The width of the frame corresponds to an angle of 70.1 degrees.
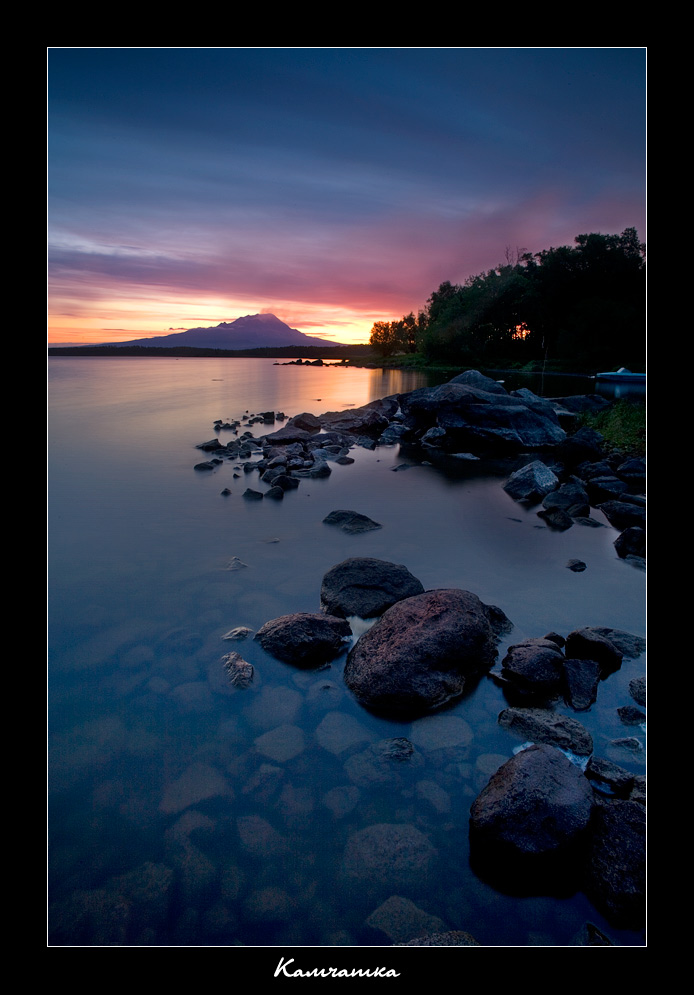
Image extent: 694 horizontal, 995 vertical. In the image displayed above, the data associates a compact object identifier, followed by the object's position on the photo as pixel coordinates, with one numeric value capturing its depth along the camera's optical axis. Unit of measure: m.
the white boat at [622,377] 37.53
